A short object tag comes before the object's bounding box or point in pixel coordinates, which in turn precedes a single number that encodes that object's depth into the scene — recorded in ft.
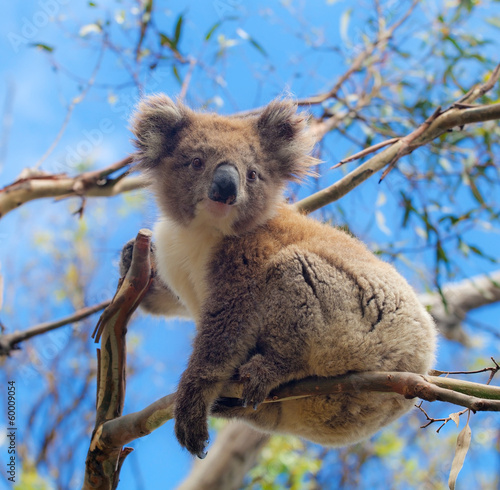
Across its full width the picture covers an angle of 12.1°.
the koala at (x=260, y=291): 8.17
